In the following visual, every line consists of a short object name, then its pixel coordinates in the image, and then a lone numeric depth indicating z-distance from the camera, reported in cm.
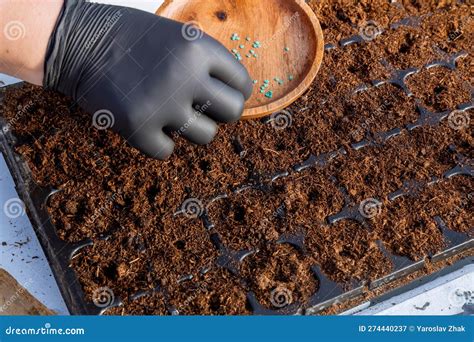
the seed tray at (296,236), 76
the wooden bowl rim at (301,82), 80
